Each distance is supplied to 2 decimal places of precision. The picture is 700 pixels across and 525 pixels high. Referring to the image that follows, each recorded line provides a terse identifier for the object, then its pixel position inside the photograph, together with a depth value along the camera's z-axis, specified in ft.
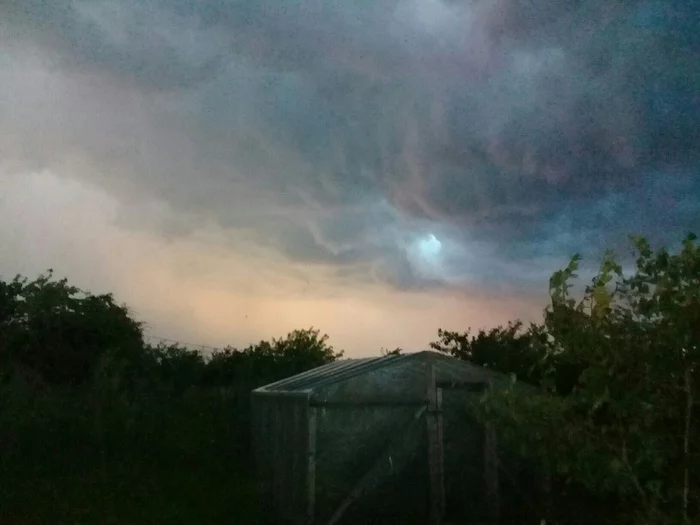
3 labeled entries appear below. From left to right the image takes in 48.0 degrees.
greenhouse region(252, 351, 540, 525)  38.32
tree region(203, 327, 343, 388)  75.41
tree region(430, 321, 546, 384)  55.11
